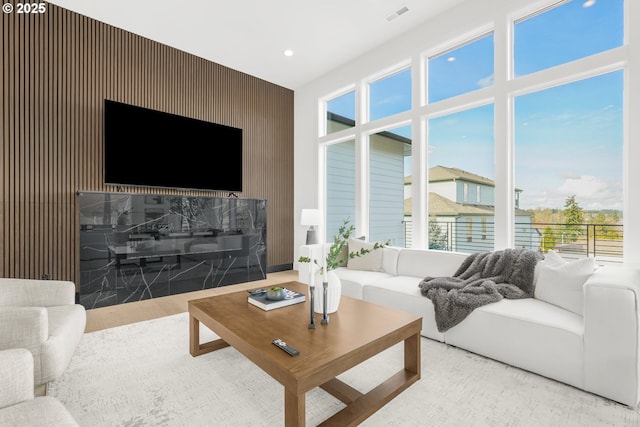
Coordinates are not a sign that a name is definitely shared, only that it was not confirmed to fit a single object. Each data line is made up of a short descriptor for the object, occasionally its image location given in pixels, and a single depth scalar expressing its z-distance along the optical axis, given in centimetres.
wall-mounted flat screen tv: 372
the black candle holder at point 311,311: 178
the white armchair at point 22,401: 96
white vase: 194
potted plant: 189
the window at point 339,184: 500
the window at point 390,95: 414
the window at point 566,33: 266
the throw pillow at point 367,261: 361
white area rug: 160
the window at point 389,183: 423
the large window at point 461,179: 340
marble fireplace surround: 345
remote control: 147
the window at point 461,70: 340
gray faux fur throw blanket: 232
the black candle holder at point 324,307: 182
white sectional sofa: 169
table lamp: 468
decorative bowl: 220
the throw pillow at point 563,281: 213
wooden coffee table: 136
